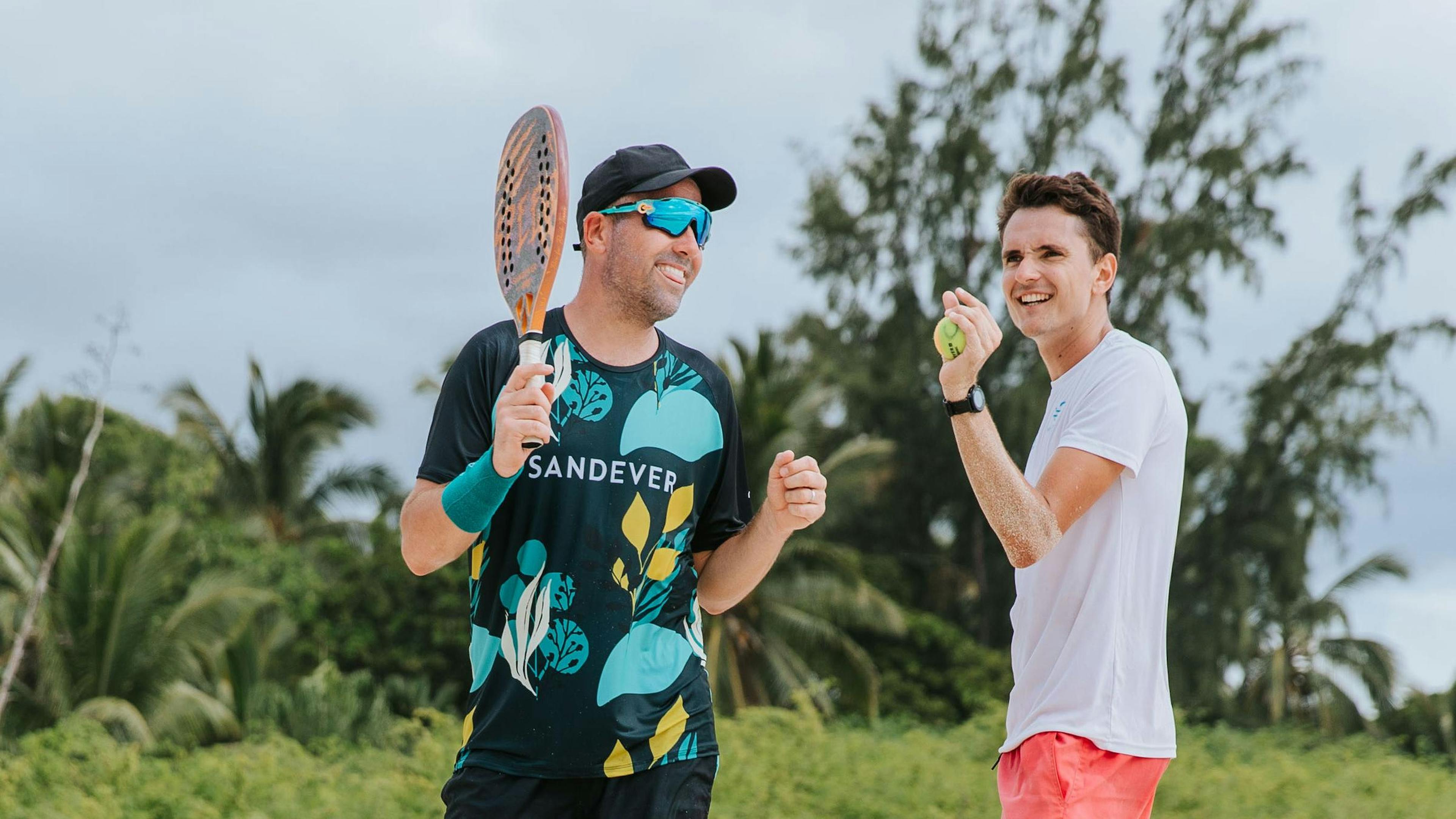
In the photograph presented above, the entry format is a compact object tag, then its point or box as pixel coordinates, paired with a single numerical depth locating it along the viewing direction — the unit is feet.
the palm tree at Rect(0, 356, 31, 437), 84.79
